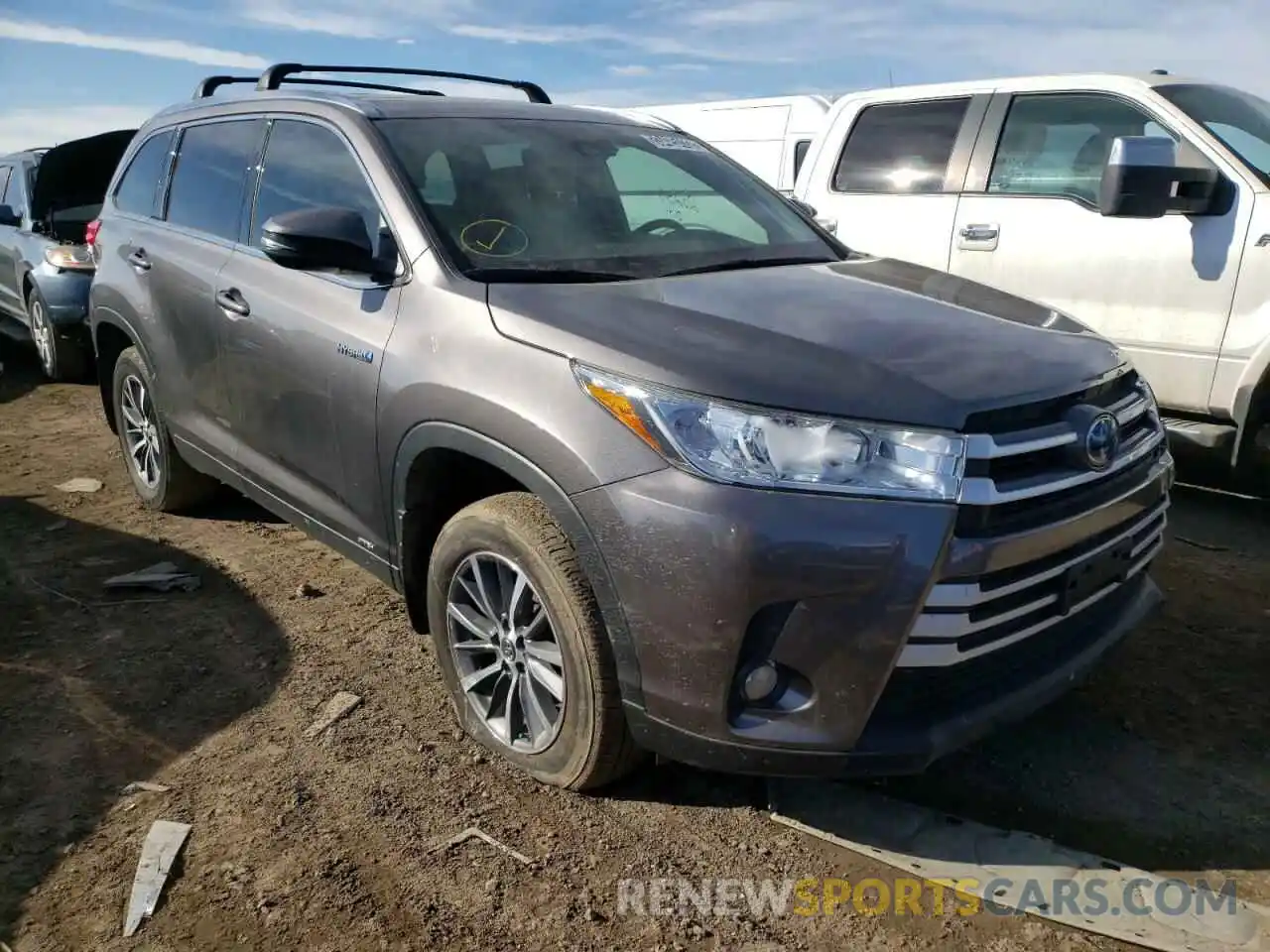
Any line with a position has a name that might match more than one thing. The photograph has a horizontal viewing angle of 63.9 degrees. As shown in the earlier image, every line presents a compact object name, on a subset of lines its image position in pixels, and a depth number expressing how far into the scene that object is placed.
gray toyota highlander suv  2.15
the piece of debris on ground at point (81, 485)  5.46
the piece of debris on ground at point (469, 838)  2.52
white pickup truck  4.52
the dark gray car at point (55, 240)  7.84
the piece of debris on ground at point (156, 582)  4.11
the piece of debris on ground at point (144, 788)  2.79
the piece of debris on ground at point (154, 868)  2.34
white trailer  9.63
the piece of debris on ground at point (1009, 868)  2.26
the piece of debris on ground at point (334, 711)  3.09
